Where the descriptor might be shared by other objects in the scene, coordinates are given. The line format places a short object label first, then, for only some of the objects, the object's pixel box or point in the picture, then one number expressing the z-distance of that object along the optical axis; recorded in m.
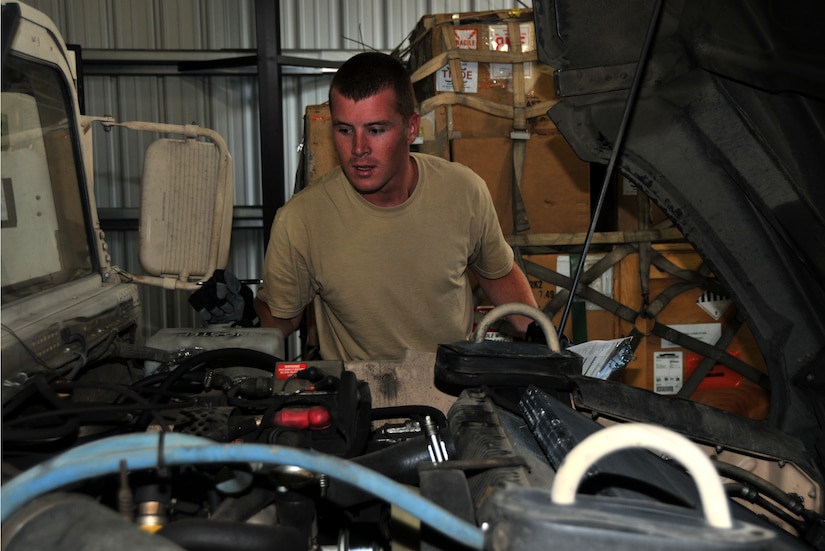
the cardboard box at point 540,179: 4.28
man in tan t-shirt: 2.56
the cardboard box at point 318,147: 4.28
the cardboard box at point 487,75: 4.28
